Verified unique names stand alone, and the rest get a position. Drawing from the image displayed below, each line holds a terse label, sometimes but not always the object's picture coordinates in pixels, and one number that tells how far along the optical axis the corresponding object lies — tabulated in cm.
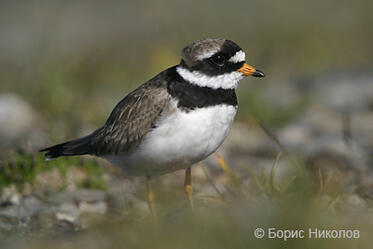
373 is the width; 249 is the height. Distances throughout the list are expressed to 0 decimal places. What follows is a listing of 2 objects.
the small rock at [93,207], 919
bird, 751
